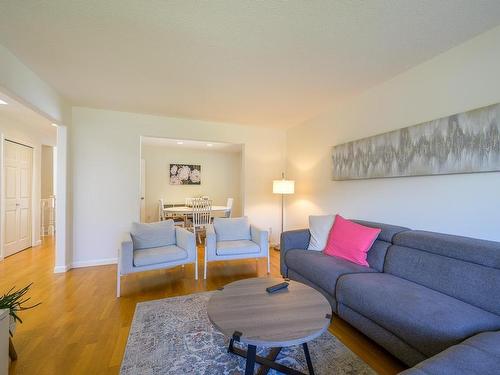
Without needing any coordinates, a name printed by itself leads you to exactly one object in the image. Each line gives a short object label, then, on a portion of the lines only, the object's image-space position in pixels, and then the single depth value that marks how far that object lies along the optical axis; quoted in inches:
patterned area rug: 58.1
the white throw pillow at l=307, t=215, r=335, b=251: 107.3
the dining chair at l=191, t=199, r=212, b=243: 181.9
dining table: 184.7
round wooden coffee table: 45.8
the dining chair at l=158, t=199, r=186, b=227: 193.6
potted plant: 56.0
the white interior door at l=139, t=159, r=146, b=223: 238.2
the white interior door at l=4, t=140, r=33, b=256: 152.0
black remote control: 65.7
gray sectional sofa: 42.1
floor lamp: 150.0
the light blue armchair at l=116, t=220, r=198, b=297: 97.8
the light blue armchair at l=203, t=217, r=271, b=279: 115.1
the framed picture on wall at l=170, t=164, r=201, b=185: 257.8
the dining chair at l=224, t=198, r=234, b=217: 206.1
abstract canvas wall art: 67.4
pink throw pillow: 87.7
